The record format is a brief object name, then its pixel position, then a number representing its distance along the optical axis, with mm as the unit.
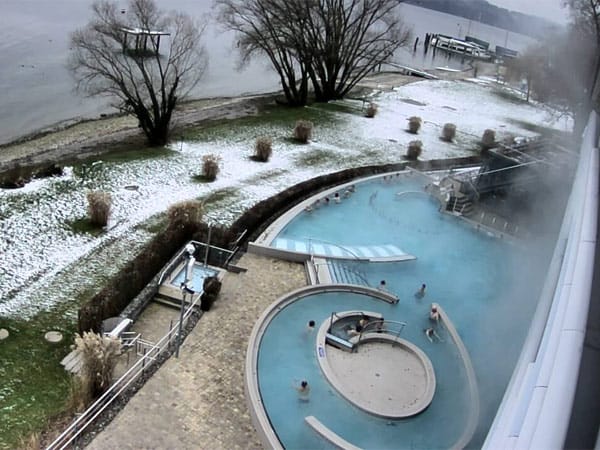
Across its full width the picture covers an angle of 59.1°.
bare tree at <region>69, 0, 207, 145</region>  24578
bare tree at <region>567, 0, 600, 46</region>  28266
